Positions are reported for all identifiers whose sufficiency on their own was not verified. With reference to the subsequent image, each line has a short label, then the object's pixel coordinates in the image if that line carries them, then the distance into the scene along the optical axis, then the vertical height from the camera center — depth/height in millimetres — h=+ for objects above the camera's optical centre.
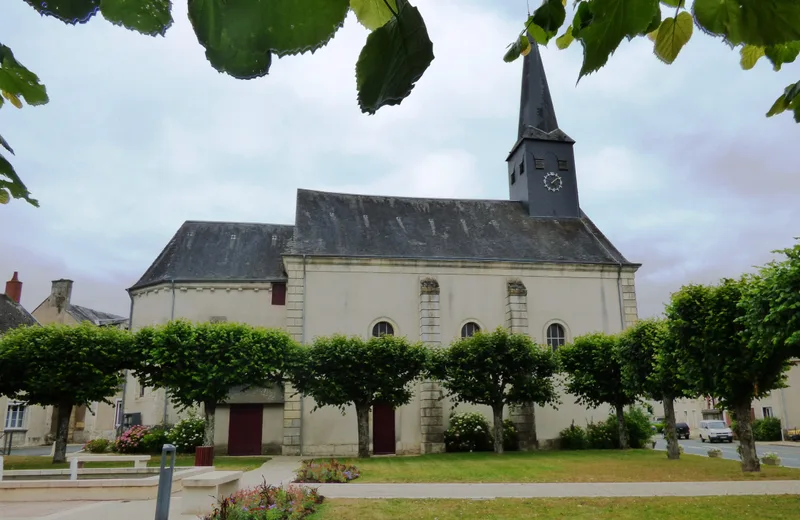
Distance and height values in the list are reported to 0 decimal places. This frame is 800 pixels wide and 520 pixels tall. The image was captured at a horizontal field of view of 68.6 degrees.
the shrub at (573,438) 24141 -1351
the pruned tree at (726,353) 15375 +1331
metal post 8008 -1139
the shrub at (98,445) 24969 -1600
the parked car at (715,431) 37719 -1729
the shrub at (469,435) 23500 -1169
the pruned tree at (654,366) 18125 +1243
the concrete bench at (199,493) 10023 -1464
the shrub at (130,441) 23461 -1351
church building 24594 +5145
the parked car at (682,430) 46875 -1997
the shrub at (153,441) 23219 -1326
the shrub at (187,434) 23094 -1070
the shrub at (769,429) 37125 -1545
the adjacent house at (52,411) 30984 -214
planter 14422 -1190
